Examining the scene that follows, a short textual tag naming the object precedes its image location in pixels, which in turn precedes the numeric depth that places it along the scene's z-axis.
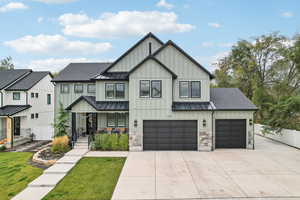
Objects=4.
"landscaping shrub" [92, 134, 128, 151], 13.15
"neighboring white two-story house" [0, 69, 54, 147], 16.81
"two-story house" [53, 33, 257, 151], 13.09
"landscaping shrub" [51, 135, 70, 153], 12.54
